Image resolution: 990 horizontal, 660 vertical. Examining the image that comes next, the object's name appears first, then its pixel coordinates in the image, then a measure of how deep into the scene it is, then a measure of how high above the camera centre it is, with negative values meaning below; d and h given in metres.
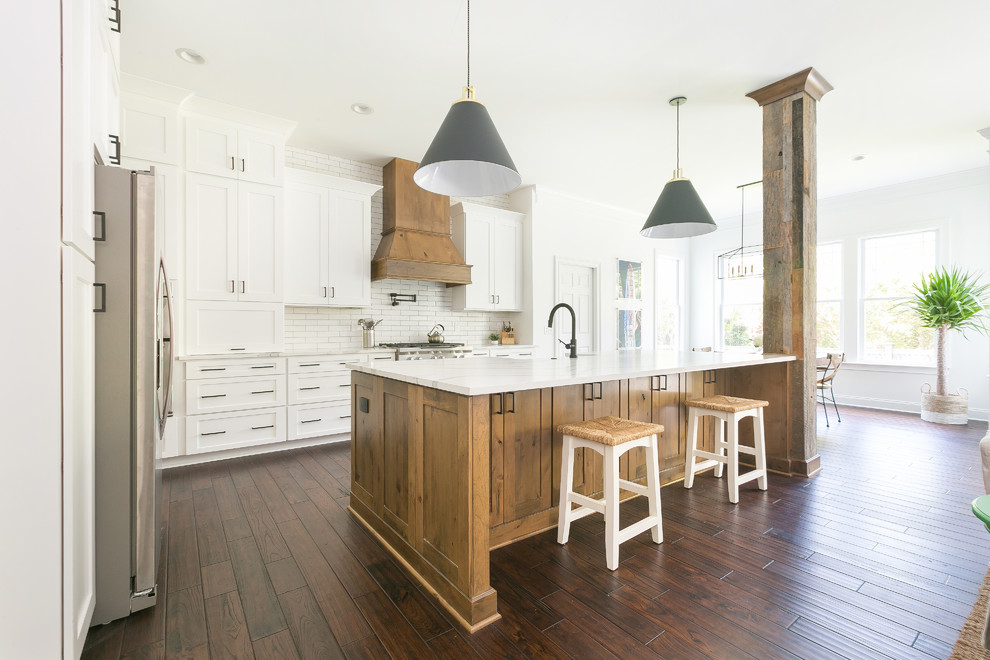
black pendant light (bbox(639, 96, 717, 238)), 3.47 +0.96
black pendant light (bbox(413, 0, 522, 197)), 2.07 +0.90
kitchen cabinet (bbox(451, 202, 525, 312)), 5.87 +1.06
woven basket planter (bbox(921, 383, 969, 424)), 5.23 -0.93
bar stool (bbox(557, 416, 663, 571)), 2.08 -0.70
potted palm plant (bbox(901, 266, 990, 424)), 5.20 +0.18
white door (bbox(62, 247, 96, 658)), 1.20 -0.36
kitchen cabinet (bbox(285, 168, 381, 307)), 4.59 +0.99
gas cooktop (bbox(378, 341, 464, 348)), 5.13 -0.16
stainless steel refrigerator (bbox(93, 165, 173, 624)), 1.70 -0.23
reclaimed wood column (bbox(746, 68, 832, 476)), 3.50 +0.69
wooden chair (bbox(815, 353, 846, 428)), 5.39 -0.44
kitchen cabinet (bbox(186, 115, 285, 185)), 3.90 +1.66
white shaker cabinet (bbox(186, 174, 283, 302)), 3.89 +0.84
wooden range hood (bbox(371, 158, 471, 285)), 5.04 +1.14
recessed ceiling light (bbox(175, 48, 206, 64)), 3.21 +2.03
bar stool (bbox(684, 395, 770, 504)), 2.87 -0.71
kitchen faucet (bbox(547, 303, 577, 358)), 3.10 -0.09
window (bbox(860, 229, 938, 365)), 5.99 +0.50
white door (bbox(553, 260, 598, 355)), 6.70 +0.50
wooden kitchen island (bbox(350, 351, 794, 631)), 1.76 -0.58
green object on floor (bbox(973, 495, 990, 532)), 1.02 -0.42
